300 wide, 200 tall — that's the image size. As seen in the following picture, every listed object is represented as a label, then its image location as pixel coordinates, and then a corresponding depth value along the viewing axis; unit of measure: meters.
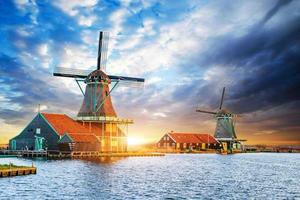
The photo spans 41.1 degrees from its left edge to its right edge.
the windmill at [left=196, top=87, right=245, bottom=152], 115.69
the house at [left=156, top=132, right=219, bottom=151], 105.69
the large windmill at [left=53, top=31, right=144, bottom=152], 72.38
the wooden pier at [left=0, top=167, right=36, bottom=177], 35.42
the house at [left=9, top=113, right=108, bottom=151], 64.50
